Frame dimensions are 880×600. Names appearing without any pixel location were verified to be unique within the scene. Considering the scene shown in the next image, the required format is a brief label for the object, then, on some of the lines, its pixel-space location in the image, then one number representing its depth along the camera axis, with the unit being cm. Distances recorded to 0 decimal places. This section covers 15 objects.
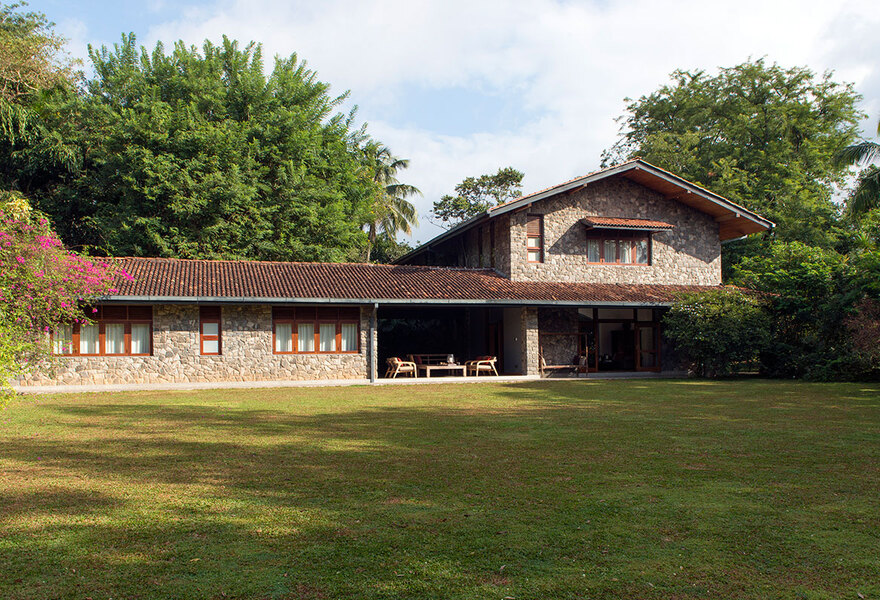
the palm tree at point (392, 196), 4278
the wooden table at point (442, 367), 2115
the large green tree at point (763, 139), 3244
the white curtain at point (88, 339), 1830
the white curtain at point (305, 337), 2012
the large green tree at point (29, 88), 2323
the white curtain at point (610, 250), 2409
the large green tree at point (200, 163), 2650
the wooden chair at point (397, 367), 2147
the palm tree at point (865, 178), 2044
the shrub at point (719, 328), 2052
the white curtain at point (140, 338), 1869
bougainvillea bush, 1352
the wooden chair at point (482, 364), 2219
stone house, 1869
